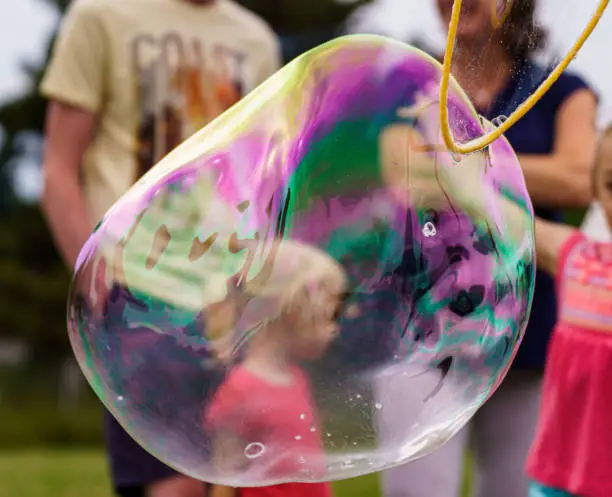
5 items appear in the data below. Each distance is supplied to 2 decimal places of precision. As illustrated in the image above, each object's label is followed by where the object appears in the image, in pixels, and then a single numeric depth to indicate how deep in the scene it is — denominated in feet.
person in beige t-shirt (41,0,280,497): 11.53
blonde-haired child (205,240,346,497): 7.15
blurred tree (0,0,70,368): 98.84
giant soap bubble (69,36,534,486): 7.17
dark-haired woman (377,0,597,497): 11.61
